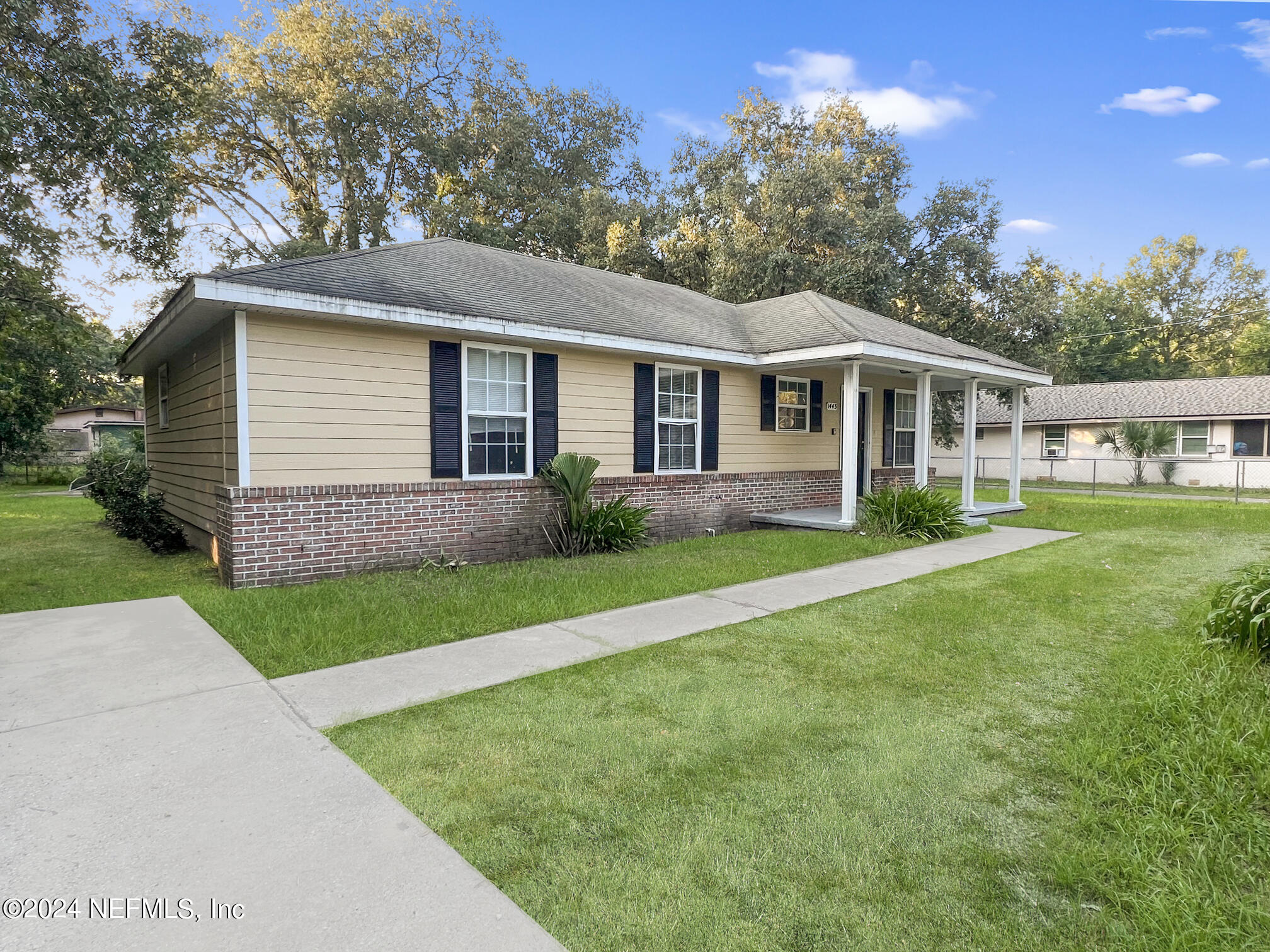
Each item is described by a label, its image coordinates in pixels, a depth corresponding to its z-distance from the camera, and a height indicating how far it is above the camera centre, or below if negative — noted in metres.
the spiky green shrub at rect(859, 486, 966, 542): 9.48 -1.05
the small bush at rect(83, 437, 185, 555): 8.43 -0.82
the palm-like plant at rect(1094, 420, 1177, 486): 20.58 +0.08
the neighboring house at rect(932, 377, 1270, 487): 20.39 +0.67
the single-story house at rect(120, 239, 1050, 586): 6.34 +0.57
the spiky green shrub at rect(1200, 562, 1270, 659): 3.86 -1.06
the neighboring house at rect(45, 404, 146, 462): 27.23 +0.87
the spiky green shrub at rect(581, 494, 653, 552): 8.34 -1.08
